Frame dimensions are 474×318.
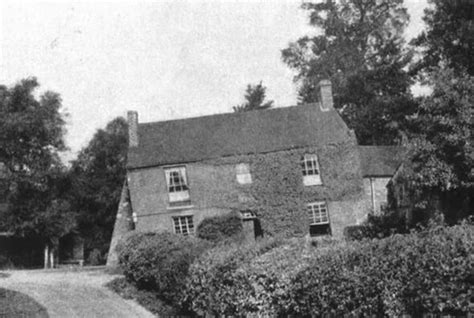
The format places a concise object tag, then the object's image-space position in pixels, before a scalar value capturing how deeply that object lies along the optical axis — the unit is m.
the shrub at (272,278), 11.98
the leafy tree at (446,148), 27.61
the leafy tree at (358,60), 50.12
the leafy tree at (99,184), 51.72
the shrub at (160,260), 17.78
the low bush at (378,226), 29.18
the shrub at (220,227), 34.94
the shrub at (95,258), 48.00
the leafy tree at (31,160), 43.53
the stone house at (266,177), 36.16
